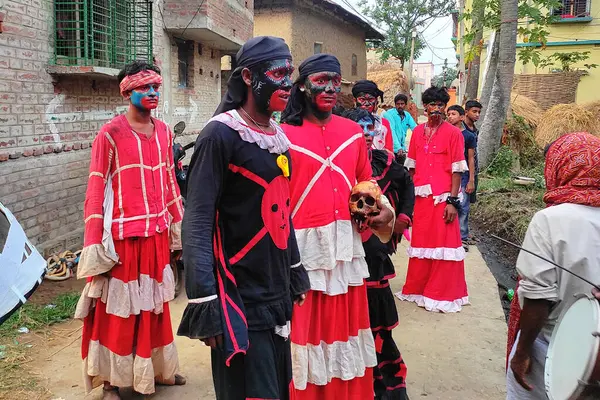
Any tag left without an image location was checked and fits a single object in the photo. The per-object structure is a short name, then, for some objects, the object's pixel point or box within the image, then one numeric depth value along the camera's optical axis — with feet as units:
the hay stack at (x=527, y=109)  45.75
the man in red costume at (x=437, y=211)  17.89
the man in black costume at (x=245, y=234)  6.81
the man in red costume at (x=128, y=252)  11.19
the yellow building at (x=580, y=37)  64.95
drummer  7.20
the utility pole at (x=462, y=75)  59.93
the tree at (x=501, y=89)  35.88
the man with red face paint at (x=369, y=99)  14.67
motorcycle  18.88
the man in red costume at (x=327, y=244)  10.02
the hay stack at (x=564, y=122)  42.16
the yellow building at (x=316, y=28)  58.08
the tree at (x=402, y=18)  99.81
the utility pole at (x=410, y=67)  87.29
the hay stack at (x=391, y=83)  73.31
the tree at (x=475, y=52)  43.48
